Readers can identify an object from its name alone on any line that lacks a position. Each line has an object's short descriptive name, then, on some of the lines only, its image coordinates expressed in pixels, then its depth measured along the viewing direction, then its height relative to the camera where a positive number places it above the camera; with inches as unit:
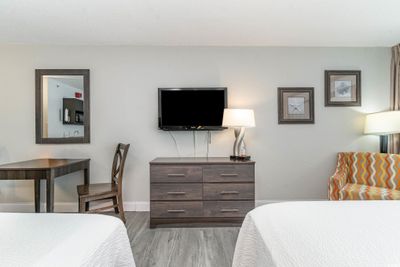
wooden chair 102.6 -26.3
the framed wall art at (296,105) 133.0 +13.4
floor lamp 114.9 +2.2
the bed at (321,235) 30.4 -16.2
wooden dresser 108.7 -27.6
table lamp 116.6 +3.6
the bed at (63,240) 30.9 -16.0
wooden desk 95.2 -16.5
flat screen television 128.0 +12.1
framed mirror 130.7 +13.3
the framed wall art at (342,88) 133.4 +22.6
